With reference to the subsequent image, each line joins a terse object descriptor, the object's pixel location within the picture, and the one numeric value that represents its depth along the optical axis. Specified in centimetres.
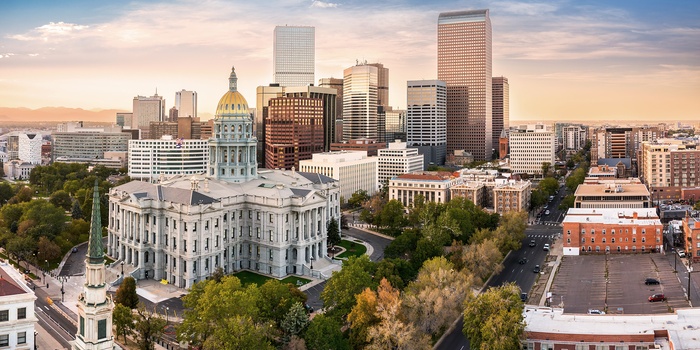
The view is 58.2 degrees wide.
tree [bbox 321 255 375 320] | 7848
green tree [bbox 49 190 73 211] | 16425
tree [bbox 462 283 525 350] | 6562
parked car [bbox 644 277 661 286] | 9894
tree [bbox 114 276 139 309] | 8388
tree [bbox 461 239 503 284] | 10144
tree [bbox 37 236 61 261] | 10694
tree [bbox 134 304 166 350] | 7088
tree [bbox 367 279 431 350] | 6721
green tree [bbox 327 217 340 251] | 12712
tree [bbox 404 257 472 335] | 7426
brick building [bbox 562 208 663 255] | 12319
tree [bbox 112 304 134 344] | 7244
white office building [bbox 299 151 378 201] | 19250
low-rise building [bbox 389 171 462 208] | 17788
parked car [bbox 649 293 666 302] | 8981
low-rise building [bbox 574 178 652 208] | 16100
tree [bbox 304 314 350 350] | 6788
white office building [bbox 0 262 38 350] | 6244
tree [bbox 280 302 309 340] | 7094
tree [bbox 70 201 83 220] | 14538
